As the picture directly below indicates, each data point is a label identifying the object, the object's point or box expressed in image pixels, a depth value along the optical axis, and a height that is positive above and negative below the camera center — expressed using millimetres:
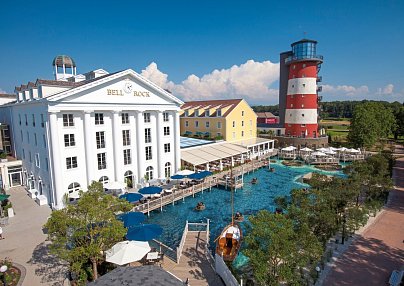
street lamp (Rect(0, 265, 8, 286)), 11812 -8079
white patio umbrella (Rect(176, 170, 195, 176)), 30669 -6971
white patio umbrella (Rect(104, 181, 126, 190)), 25188 -6967
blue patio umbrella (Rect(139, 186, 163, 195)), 24875 -7432
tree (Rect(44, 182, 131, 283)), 12055 -5679
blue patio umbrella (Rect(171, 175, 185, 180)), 29962 -7283
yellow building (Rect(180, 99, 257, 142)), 48656 -766
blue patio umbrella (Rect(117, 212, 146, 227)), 17466 -7308
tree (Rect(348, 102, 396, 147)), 47594 -1955
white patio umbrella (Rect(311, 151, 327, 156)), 45175 -6993
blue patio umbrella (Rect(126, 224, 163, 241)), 15518 -7369
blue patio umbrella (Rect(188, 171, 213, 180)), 30509 -7261
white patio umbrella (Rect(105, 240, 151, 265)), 13259 -7454
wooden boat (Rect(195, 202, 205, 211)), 25517 -9278
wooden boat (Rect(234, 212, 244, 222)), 22953 -9419
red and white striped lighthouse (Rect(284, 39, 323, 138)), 51625 +5785
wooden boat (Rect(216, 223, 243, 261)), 16078 -8640
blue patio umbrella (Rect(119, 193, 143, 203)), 22844 -7401
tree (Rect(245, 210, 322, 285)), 11312 -6323
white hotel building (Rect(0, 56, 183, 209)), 24344 -1654
